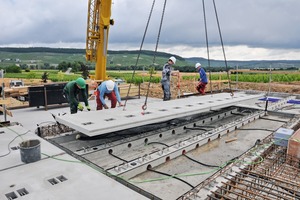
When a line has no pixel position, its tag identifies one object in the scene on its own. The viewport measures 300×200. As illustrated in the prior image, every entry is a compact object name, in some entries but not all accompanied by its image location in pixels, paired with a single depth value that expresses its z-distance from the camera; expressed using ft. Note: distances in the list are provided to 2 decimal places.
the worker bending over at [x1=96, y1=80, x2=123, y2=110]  21.09
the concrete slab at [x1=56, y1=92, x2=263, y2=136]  14.16
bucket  10.51
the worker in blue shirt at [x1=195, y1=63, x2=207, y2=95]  30.36
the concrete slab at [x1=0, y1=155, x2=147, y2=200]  8.17
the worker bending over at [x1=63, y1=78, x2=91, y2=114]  19.52
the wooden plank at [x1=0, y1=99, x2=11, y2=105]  16.78
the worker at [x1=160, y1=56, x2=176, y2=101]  27.02
